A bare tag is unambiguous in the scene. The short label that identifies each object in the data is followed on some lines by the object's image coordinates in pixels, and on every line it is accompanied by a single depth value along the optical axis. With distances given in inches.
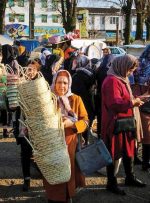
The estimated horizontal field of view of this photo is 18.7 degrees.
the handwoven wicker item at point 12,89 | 184.9
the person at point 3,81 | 199.7
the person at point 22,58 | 436.5
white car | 895.7
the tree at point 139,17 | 1277.3
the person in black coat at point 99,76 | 298.2
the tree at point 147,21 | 1364.4
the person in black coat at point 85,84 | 287.3
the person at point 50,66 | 334.6
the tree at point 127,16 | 1280.8
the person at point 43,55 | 370.9
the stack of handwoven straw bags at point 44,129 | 157.8
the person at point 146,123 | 239.8
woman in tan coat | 174.1
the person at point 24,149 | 205.0
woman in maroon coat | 192.2
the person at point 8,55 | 335.4
